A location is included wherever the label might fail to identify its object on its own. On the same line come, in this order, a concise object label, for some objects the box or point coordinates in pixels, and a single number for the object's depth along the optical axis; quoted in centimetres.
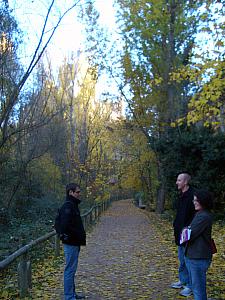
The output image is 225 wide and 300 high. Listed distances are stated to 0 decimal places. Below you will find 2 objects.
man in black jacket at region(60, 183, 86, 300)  593
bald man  623
